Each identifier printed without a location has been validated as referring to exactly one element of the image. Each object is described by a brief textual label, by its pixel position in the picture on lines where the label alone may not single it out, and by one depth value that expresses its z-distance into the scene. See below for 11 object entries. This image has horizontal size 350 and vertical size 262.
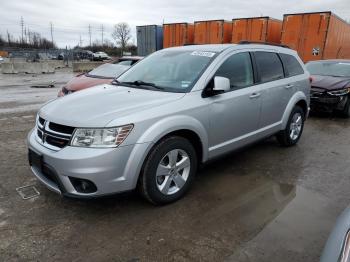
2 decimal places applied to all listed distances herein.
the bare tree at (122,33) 81.29
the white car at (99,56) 44.56
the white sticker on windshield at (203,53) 4.05
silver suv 2.95
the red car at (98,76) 7.59
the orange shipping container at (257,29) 15.68
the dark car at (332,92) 7.97
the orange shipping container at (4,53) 49.26
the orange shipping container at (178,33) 18.66
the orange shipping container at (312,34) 14.09
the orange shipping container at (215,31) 17.20
